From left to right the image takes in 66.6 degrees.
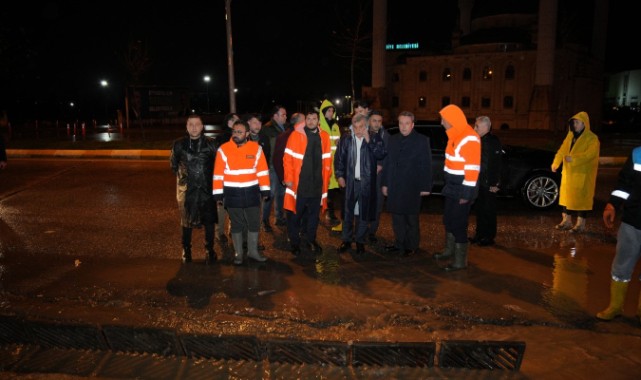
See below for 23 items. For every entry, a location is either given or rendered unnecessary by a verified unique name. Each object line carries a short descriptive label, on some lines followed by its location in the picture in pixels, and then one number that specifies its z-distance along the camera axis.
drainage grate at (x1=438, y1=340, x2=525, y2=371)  3.74
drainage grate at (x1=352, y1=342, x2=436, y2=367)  3.79
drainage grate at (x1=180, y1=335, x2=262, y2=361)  3.94
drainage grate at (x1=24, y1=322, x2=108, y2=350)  4.15
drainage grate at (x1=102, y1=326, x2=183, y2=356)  4.03
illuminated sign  89.31
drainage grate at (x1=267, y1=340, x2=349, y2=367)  3.86
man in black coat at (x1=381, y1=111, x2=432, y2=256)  6.20
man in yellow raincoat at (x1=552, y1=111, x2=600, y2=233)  7.15
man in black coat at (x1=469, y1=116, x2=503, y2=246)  6.43
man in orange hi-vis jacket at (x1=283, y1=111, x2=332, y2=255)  6.30
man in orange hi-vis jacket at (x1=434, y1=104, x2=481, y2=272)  5.55
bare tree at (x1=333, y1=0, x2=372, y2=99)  26.27
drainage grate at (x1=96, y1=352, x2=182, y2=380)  3.75
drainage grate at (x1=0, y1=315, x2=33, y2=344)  4.26
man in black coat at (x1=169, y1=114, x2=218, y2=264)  5.88
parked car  9.00
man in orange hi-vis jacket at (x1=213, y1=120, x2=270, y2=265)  5.79
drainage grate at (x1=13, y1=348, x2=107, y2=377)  3.84
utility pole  16.92
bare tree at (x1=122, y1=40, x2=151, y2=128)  28.02
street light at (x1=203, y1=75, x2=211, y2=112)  50.47
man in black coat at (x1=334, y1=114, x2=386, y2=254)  6.35
